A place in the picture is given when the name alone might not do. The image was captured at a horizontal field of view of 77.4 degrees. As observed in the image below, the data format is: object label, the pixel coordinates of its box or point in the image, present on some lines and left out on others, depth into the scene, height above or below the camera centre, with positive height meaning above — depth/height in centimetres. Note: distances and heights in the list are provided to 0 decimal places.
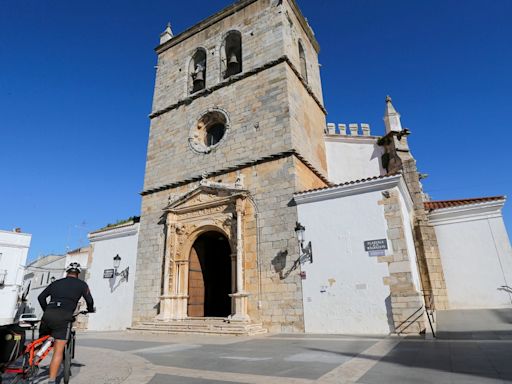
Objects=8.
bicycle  322 -54
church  820 +252
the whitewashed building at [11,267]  2162 +259
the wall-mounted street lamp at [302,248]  881 +125
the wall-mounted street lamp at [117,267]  1223 +118
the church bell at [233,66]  1325 +933
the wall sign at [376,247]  791 +111
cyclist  348 -7
